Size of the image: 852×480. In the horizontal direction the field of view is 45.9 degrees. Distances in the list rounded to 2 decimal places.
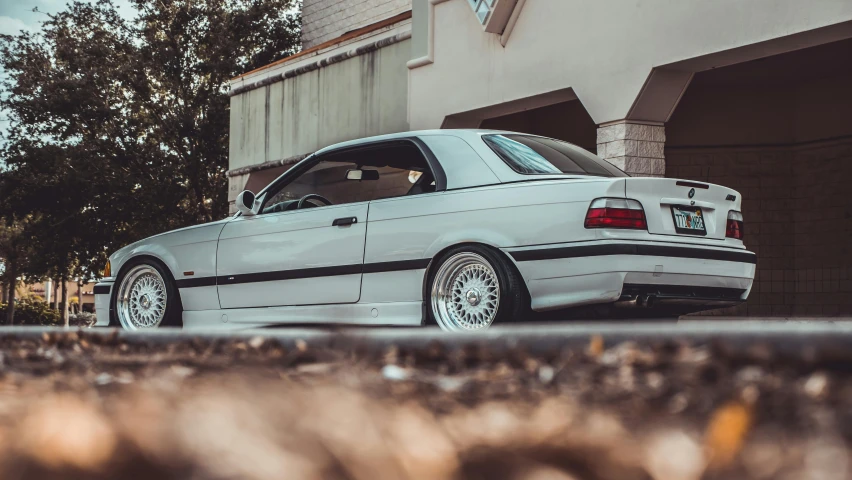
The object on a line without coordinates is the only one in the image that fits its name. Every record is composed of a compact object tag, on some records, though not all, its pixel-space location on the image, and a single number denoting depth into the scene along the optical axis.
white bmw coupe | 5.73
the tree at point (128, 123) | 25.05
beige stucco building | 10.09
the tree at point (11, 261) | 27.69
